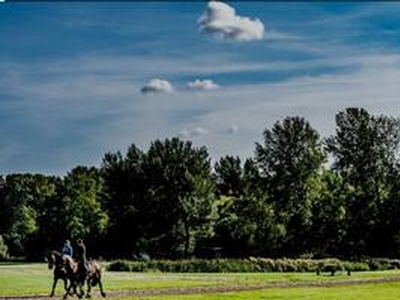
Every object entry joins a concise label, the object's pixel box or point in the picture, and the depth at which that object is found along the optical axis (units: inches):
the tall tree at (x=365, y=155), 4114.2
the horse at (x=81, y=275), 1734.7
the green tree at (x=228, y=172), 6323.8
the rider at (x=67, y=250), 1798.1
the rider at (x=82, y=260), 1730.3
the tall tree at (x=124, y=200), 4526.8
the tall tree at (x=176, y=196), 4252.0
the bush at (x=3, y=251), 4596.0
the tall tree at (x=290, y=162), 4475.9
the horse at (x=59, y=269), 1763.0
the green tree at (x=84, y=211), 4630.9
